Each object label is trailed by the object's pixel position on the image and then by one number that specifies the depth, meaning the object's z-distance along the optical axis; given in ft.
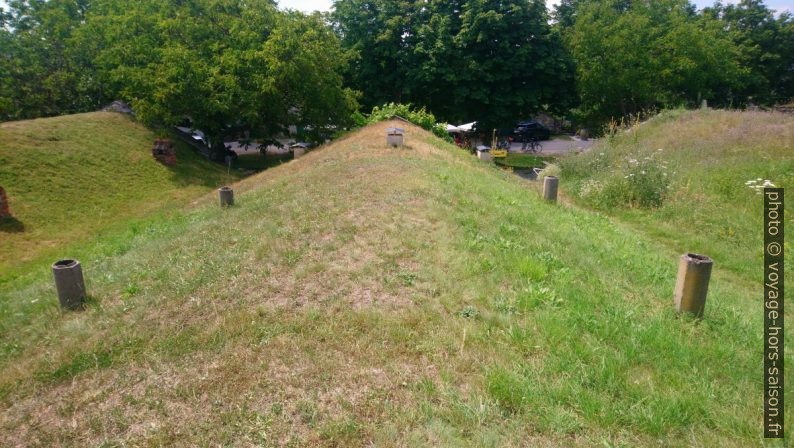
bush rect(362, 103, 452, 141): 65.41
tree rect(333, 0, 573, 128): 81.46
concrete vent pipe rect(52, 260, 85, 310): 16.94
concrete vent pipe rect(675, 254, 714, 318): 14.32
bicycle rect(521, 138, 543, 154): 86.43
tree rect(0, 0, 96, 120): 63.87
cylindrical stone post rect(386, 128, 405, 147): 43.83
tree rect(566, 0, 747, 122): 83.87
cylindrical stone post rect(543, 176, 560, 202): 32.42
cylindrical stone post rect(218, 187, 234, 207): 31.32
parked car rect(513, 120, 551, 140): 100.42
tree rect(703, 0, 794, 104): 107.55
